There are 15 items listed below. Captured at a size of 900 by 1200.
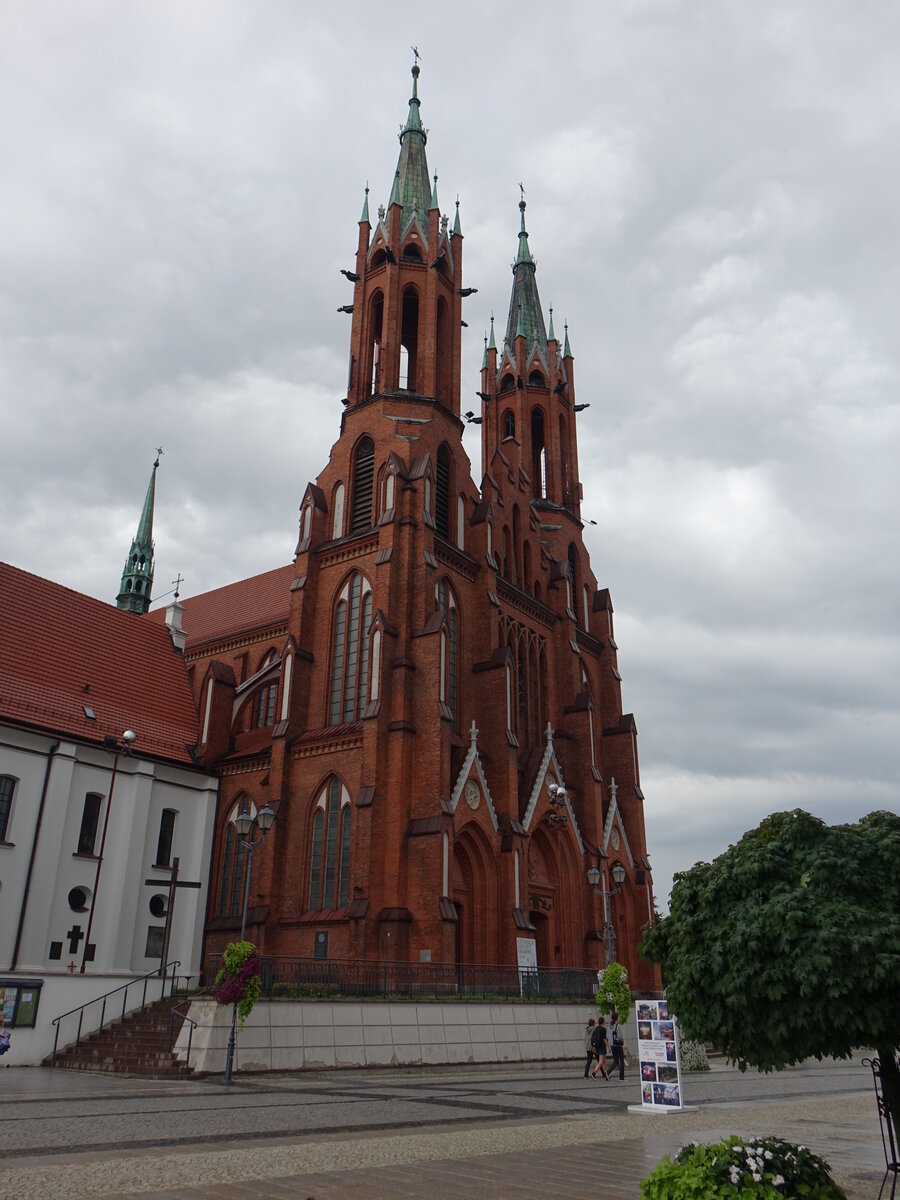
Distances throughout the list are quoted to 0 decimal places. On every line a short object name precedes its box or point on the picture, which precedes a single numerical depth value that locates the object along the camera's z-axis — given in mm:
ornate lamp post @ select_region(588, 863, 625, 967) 31391
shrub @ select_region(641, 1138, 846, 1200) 6410
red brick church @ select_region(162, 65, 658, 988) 32812
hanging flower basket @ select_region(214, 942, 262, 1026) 20344
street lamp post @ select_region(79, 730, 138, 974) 30966
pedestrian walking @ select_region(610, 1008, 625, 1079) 24156
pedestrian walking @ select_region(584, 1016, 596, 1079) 24236
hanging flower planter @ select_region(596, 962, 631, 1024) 25922
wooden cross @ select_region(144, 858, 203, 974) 28342
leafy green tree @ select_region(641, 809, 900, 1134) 7879
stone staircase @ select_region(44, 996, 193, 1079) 21516
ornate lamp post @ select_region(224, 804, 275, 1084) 23109
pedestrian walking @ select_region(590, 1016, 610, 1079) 23941
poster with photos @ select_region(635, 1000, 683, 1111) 16297
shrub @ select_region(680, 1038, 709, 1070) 29156
